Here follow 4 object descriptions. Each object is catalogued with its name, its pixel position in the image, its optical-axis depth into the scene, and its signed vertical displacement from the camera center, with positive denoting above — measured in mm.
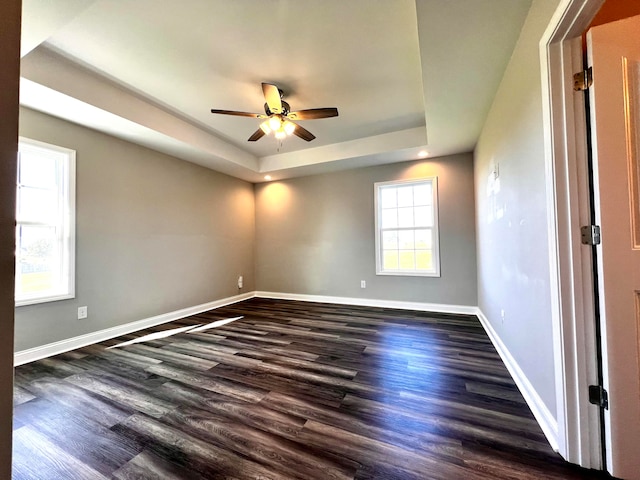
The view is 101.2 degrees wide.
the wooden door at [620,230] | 1141 +52
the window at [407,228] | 4258 +308
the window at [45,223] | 2613 +306
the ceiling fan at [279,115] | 2535 +1368
